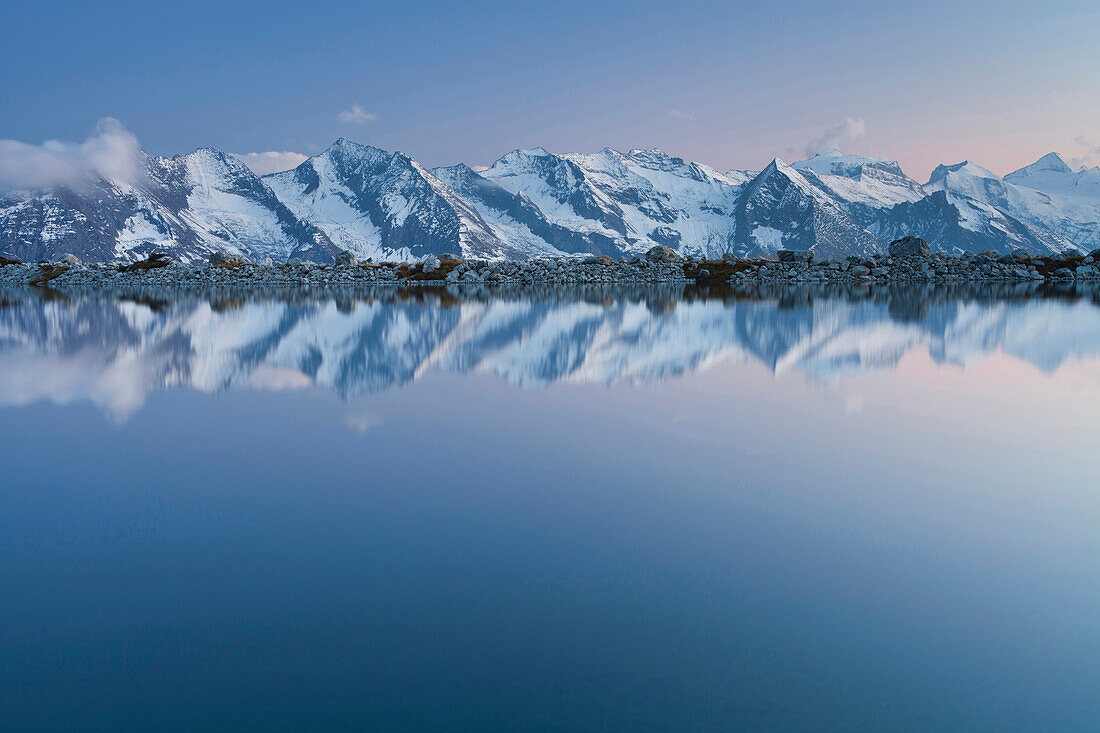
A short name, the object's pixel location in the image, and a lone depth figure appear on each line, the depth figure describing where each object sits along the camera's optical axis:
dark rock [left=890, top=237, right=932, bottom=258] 78.31
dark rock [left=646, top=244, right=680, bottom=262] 81.81
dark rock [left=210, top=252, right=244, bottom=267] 87.50
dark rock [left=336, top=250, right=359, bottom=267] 86.18
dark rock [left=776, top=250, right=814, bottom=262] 76.88
